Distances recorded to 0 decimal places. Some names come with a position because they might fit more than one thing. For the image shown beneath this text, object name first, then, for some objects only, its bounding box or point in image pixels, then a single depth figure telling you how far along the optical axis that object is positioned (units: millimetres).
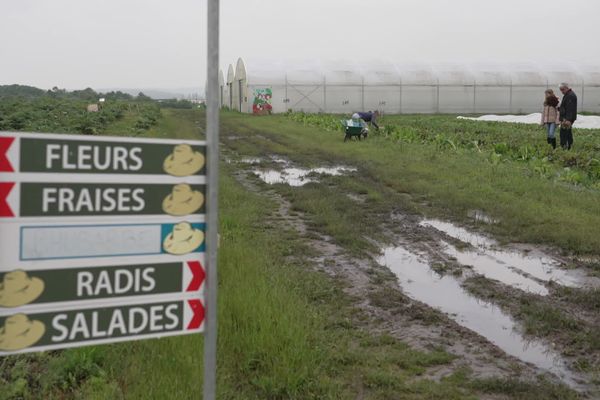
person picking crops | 19875
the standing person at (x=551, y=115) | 15930
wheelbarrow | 18469
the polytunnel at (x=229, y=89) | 49406
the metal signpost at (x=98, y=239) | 1960
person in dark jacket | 15141
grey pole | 2115
